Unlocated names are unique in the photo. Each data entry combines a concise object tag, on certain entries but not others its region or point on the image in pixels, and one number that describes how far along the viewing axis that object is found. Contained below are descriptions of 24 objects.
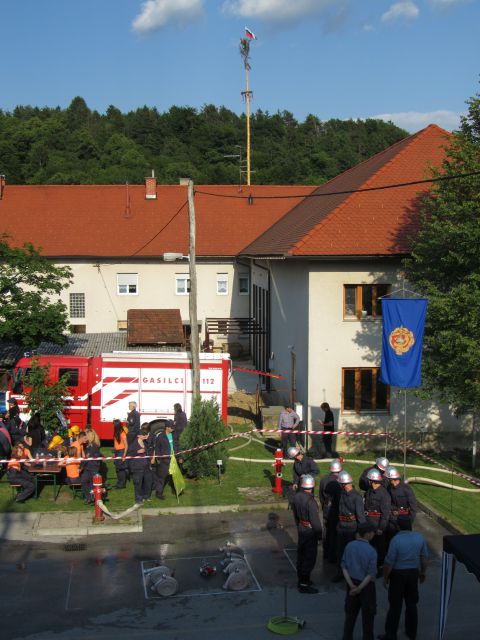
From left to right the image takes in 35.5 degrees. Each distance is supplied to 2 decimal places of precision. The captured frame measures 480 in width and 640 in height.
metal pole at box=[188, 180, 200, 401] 19.70
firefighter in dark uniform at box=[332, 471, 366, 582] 11.16
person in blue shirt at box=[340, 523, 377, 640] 8.88
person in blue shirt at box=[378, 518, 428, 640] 9.12
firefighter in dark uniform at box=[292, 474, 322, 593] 10.94
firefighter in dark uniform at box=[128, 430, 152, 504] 15.05
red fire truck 20.38
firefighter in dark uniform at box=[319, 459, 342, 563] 12.03
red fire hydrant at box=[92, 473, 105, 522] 13.93
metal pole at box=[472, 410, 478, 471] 19.95
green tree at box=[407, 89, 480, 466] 17.05
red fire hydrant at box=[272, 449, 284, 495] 15.93
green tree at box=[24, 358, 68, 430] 17.95
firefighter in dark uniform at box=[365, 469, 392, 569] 11.46
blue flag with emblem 16.11
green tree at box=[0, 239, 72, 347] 20.62
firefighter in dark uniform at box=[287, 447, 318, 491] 13.56
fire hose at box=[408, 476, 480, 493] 16.78
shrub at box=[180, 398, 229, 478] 16.64
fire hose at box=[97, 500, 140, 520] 13.95
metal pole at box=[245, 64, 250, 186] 53.00
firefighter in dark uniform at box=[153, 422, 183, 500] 15.49
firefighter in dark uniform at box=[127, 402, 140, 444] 17.61
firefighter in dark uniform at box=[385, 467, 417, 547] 11.55
